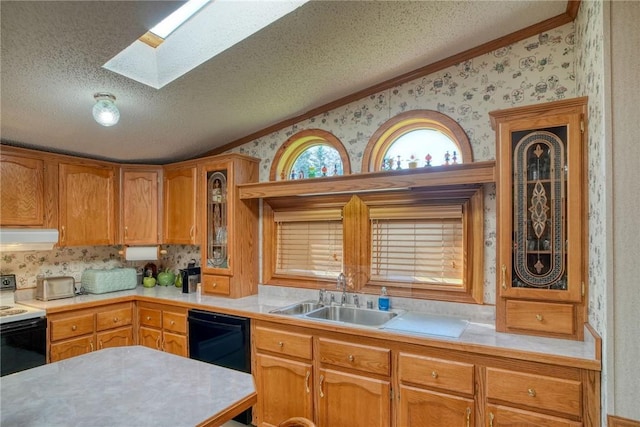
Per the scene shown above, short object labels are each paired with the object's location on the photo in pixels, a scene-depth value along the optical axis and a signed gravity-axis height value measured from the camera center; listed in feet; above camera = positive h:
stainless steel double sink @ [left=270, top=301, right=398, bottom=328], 8.76 -2.52
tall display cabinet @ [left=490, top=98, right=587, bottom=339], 6.24 -0.10
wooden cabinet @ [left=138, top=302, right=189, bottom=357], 10.07 -3.31
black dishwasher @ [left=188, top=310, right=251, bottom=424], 8.77 -3.22
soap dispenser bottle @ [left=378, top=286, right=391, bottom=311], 8.81 -2.15
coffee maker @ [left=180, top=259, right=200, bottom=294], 11.41 -2.07
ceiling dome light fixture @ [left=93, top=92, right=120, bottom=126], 7.15 +2.02
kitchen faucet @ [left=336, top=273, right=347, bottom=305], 9.49 -1.88
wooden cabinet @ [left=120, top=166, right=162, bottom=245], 11.94 +0.30
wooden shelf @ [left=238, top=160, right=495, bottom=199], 7.25 +0.73
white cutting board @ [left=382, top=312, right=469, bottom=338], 6.88 -2.29
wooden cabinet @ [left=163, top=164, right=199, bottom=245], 11.44 +0.29
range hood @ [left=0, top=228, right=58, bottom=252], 9.23 -0.65
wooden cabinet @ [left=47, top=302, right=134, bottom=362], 9.46 -3.24
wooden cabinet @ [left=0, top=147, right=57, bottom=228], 9.41 +0.66
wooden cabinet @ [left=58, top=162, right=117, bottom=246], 10.61 +0.32
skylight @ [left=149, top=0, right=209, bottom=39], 6.68 +3.74
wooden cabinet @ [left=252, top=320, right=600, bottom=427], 5.66 -3.13
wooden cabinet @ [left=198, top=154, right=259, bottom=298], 10.48 -0.40
